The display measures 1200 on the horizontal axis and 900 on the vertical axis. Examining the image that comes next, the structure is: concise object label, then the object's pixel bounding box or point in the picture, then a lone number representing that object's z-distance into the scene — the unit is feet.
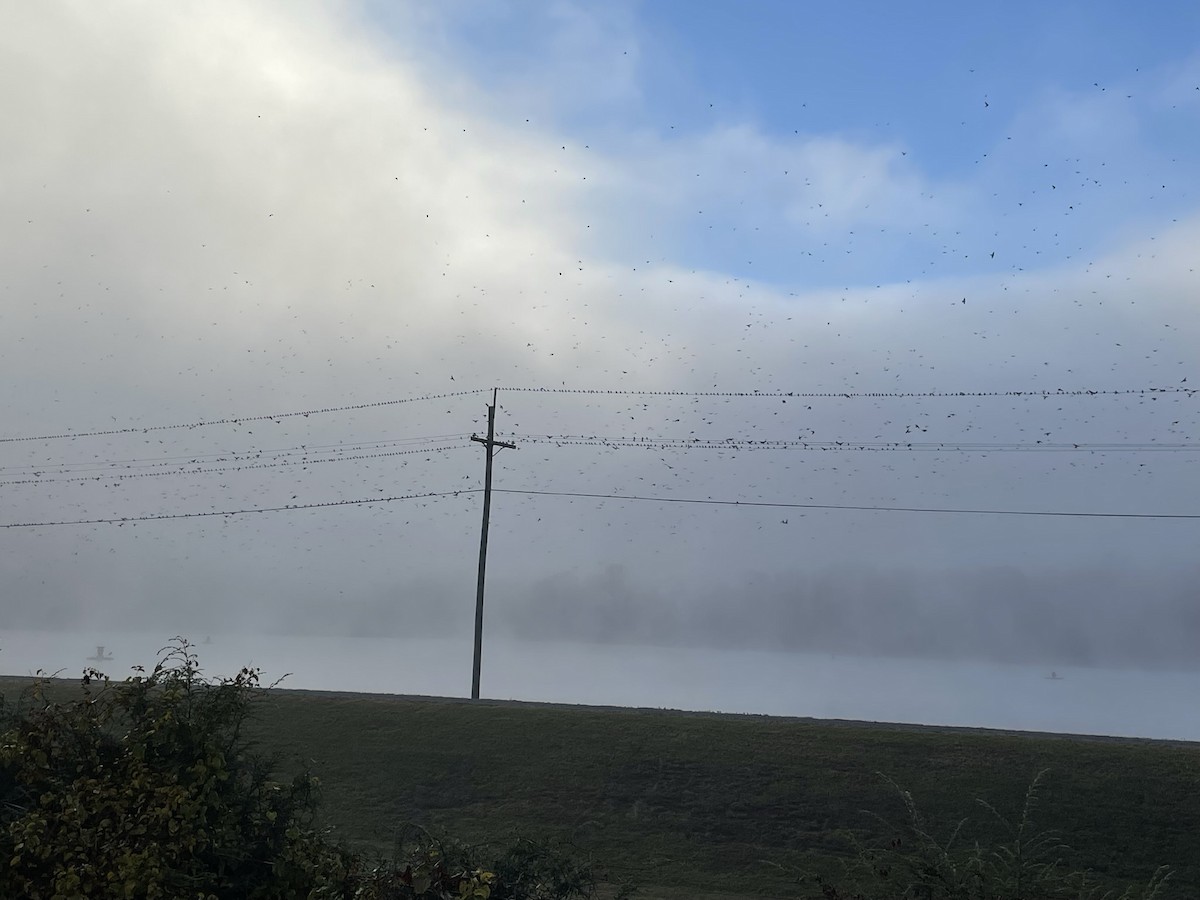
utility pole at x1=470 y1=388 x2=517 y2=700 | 131.44
